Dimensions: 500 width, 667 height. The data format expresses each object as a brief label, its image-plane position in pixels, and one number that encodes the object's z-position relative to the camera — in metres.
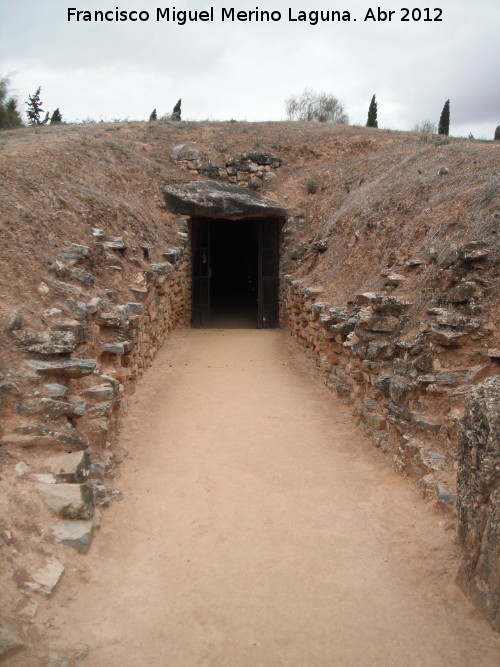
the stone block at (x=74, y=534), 4.69
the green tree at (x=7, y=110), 23.05
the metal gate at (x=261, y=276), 15.82
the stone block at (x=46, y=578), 4.09
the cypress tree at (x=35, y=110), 32.06
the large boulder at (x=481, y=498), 3.92
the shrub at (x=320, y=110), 28.57
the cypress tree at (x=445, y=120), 22.77
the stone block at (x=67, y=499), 4.89
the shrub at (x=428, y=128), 27.27
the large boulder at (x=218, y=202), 14.48
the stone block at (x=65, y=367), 6.10
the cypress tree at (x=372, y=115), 23.44
